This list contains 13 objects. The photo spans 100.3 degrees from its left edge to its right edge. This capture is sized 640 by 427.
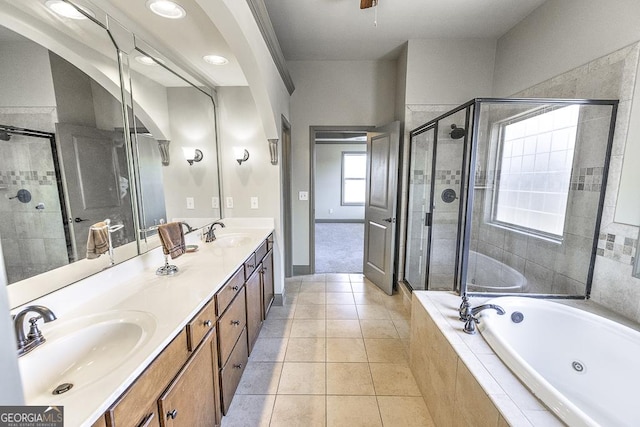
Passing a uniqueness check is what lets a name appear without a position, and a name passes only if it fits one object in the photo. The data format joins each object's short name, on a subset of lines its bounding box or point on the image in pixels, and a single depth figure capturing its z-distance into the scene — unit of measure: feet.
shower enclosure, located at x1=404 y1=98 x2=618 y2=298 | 6.14
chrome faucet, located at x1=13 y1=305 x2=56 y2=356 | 2.67
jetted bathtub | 4.30
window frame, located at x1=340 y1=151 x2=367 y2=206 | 25.41
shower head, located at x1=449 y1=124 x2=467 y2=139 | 8.50
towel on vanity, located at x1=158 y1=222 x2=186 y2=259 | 4.99
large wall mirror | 3.09
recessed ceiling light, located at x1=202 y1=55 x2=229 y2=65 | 6.87
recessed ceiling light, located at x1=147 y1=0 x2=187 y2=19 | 4.76
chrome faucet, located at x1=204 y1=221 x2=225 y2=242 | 7.58
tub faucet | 4.87
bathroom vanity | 2.43
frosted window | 6.82
